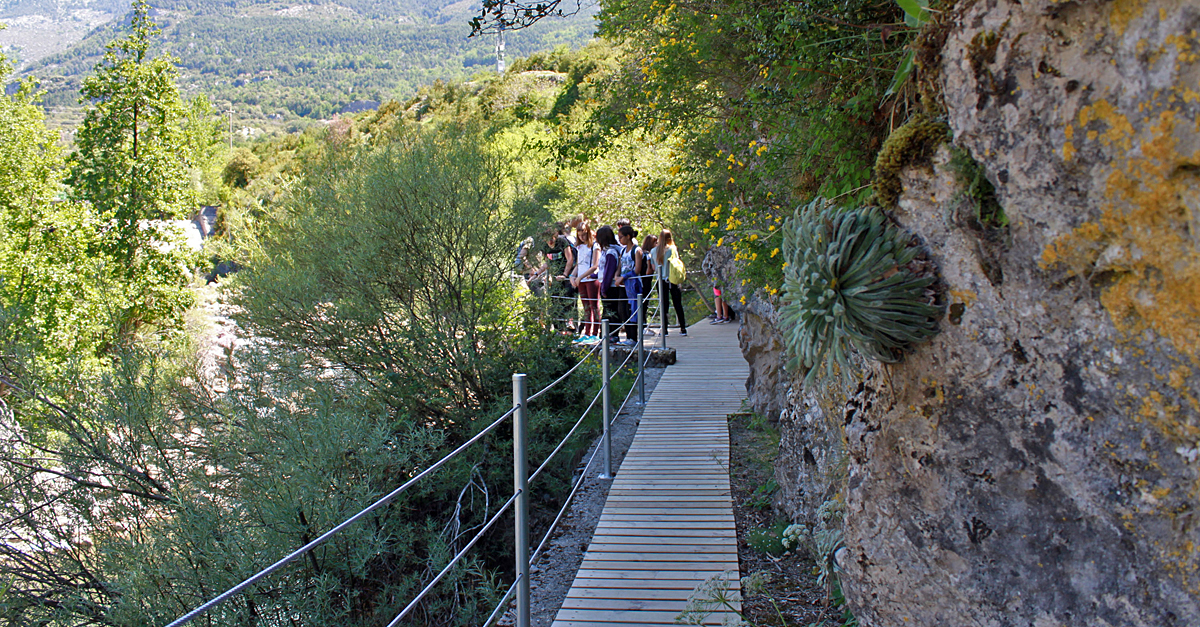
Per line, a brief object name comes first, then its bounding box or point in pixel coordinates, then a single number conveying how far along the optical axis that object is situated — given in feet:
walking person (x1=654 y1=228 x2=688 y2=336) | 28.94
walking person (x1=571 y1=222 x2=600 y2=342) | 29.84
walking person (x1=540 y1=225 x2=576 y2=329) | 25.94
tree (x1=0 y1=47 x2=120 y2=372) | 41.73
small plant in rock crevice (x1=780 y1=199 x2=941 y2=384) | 7.02
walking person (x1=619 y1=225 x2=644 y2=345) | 29.32
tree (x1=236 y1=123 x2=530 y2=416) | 19.95
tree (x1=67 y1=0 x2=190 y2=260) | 48.60
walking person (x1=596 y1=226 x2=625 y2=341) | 28.78
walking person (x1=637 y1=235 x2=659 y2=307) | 30.96
